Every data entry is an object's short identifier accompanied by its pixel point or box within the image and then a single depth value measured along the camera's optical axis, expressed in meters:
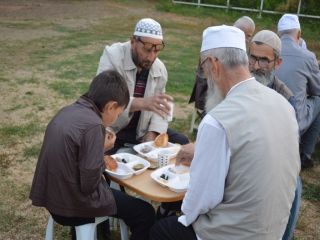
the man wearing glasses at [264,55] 3.07
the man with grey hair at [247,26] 5.30
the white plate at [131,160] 2.51
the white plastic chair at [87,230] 2.29
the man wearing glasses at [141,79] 3.13
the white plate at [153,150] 2.67
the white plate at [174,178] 2.23
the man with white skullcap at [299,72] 3.68
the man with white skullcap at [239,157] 1.64
